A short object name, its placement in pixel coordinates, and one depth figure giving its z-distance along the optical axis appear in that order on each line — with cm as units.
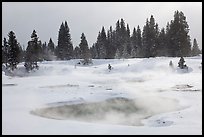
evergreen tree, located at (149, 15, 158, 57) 6250
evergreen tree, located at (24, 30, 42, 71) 4794
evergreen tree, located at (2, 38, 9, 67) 5565
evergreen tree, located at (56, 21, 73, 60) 6762
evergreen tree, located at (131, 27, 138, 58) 7519
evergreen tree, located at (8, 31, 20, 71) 4794
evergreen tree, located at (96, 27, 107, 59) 7606
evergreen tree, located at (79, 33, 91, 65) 5831
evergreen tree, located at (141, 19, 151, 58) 6356
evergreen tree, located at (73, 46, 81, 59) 8471
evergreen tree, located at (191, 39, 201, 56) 8698
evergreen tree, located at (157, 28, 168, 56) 5990
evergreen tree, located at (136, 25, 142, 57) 7322
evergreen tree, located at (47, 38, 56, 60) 7283
